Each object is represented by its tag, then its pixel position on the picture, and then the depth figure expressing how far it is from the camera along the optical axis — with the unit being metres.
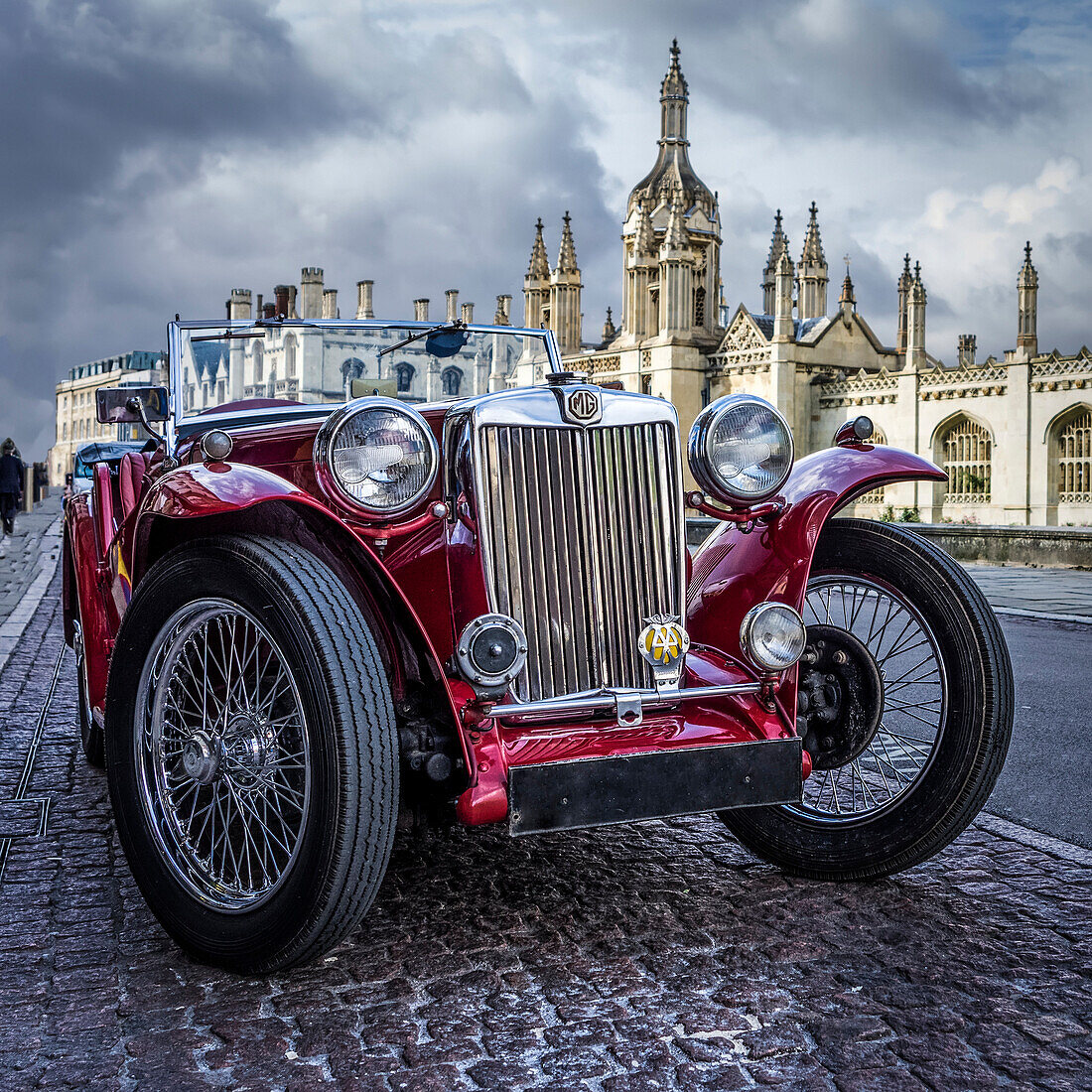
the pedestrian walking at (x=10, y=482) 21.97
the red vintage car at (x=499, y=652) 2.84
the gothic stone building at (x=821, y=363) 41.44
